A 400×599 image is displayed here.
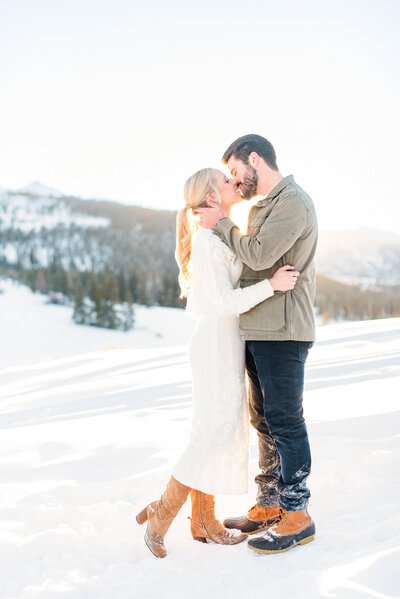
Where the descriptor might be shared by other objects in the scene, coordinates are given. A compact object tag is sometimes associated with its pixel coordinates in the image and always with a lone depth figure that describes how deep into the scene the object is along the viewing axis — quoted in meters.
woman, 2.54
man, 2.38
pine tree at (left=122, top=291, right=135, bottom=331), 49.44
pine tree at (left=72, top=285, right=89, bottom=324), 48.81
